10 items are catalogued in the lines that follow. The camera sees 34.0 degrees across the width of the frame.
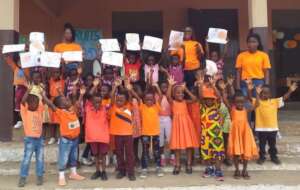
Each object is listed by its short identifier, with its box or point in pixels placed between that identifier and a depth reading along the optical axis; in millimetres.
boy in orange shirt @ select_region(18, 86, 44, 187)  6875
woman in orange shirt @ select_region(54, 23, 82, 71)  8320
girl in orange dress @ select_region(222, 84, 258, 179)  7145
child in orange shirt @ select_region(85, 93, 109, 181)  7152
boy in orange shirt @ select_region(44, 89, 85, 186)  7006
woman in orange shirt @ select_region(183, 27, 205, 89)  8453
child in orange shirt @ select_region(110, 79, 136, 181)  7141
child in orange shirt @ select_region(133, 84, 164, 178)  7391
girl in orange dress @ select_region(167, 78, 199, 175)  7402
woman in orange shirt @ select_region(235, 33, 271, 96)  8172
